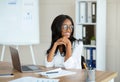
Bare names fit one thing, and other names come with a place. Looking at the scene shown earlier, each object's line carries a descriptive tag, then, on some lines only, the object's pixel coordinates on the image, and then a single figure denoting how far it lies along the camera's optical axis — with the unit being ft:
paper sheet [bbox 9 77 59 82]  6.85
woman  8.86
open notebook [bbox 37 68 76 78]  7.44
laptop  8.26
